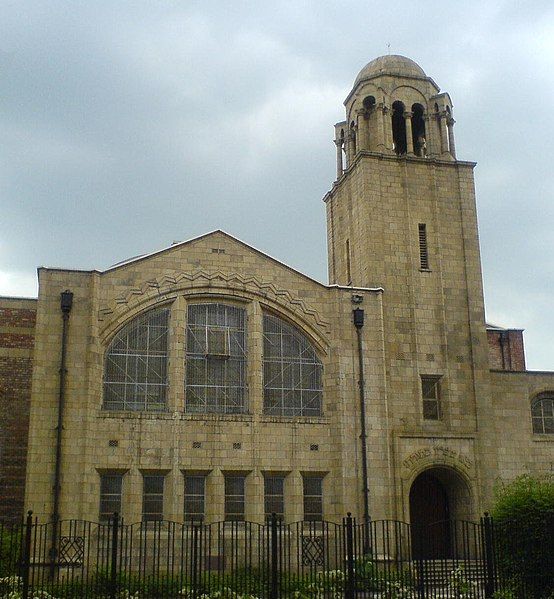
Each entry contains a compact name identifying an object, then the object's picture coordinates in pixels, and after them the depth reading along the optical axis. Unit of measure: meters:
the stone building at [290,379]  23.69
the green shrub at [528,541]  17.59
